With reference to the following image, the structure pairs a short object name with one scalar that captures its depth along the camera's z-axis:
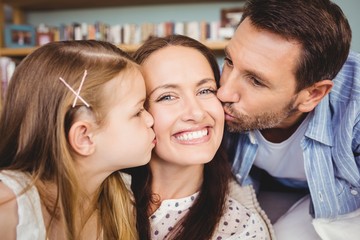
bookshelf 2.77
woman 1.17
